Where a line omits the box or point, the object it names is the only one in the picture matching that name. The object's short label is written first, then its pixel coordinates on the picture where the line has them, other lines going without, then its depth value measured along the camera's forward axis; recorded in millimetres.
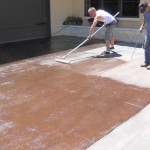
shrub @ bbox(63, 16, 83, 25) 12148
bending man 7962
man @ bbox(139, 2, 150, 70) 6606
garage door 10414
